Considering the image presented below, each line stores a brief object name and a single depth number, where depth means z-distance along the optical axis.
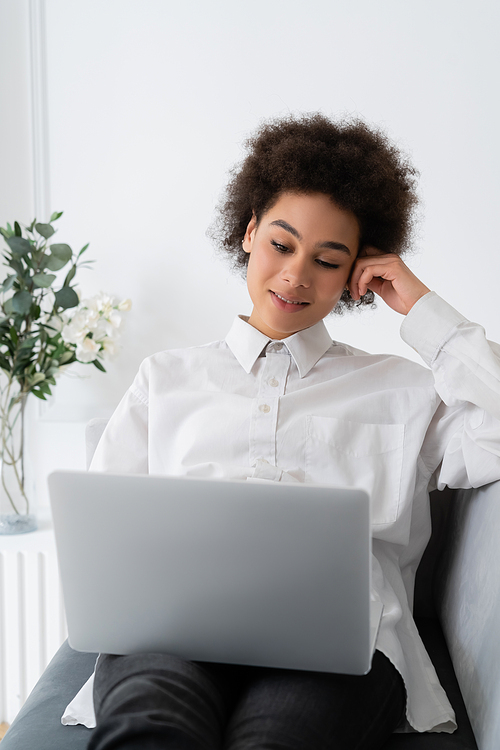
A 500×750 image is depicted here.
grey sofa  0.87
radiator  1.84
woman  1.01
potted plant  1.84
